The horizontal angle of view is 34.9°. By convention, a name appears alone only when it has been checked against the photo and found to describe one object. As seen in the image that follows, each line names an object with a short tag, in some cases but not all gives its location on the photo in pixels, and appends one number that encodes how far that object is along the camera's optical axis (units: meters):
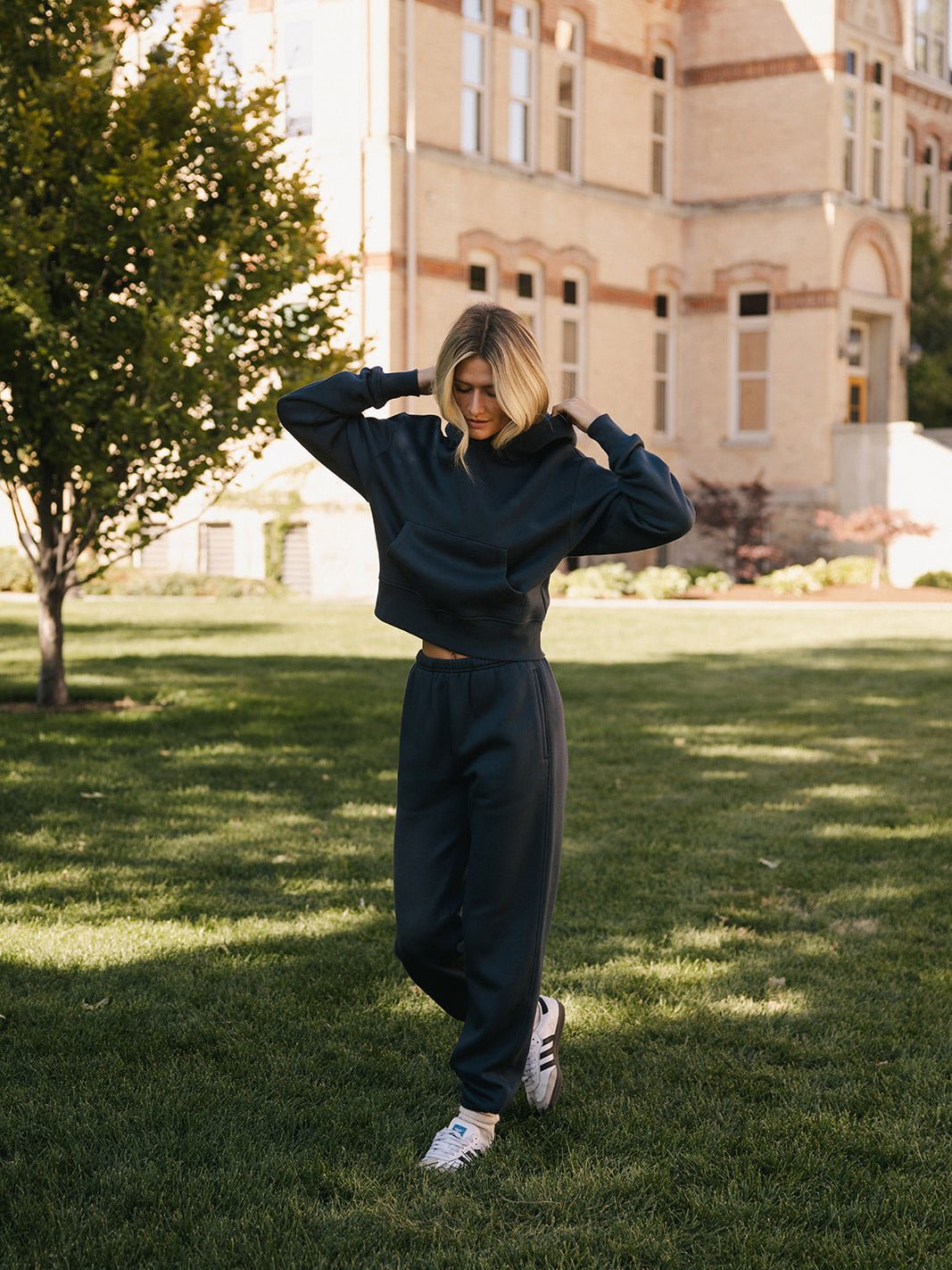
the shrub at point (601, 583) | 22.14
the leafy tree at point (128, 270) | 9.30
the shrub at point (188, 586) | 21.91
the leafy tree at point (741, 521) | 24.30
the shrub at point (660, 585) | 21.97
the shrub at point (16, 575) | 22.36
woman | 3.56
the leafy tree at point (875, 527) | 23.47
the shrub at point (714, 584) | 23.00
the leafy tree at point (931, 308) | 29.44
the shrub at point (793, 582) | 22.75
